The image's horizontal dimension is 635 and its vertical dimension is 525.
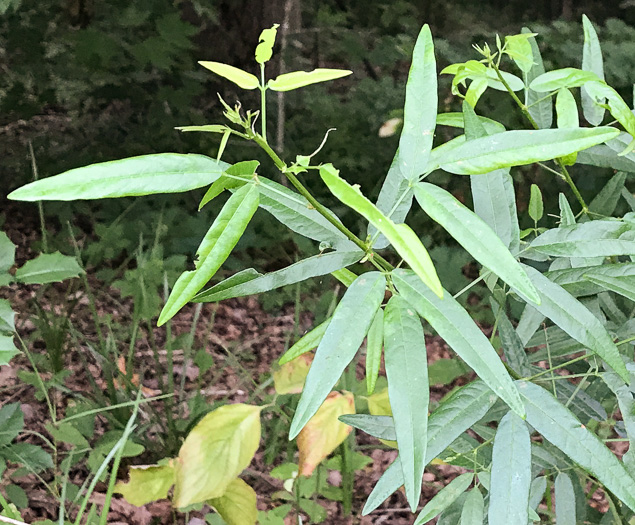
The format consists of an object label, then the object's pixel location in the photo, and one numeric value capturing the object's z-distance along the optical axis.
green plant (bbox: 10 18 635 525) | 0.41
